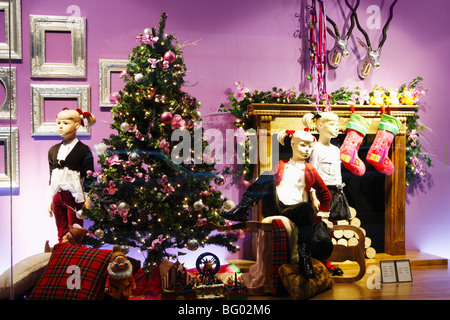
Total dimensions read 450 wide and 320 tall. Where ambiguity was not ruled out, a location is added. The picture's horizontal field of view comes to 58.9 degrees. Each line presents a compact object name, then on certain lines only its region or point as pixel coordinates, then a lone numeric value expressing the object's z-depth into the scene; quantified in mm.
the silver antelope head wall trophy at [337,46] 2818
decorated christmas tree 2572
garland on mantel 2742
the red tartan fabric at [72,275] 2348
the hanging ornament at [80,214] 2574
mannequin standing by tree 2504
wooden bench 2770
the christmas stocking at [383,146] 2885
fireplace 2797
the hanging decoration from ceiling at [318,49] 2756
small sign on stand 2715
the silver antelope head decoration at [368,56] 2752
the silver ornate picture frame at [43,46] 2396
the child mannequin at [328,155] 2787
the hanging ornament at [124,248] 2574
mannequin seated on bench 2633
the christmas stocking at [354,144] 2842
